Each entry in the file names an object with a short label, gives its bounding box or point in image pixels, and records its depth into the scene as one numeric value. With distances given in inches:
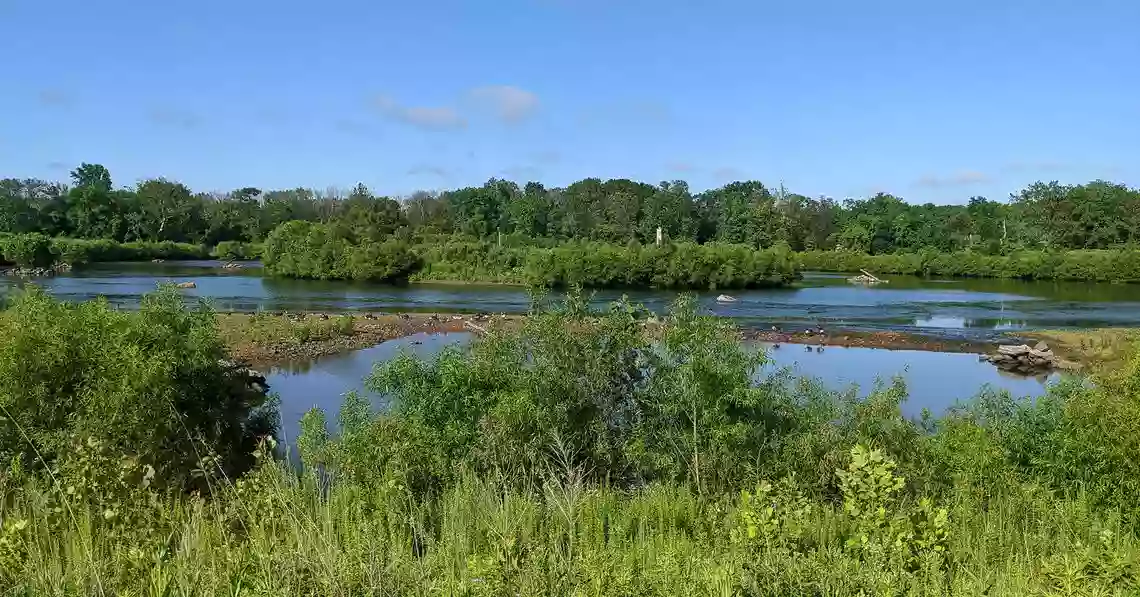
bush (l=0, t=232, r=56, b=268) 2883.9
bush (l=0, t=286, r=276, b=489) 525.0
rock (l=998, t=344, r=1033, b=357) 1264.8
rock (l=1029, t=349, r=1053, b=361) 1242.0
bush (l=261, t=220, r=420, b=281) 2891.2
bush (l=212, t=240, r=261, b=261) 3912.4
